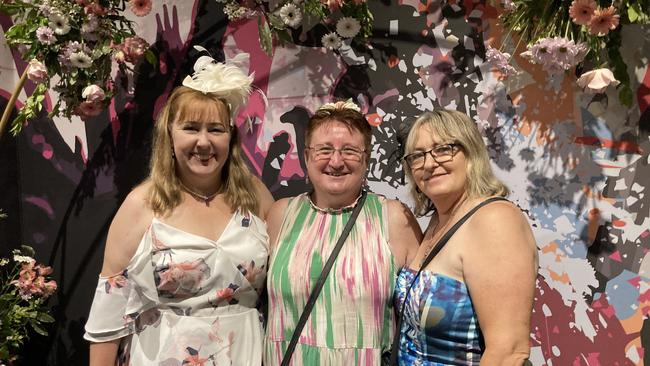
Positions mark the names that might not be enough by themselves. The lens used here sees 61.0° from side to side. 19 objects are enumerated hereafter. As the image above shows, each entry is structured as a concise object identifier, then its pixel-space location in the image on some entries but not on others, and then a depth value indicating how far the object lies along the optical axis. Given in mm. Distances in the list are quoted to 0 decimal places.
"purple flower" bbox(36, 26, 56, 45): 2146
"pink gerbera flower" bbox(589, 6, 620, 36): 1791
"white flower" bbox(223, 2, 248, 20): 2400
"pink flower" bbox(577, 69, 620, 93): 1883
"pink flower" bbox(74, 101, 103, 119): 2299
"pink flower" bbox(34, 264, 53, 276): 2477
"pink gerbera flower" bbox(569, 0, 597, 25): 1792
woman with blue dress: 1408
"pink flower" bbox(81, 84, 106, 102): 2234
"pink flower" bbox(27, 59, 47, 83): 2186
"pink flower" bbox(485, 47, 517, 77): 2152
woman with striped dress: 1831
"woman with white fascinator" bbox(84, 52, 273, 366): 1858
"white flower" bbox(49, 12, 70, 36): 2135
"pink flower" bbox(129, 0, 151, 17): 2266
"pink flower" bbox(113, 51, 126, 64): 2277
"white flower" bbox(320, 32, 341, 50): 2457
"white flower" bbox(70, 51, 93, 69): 2176
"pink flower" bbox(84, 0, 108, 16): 2197
